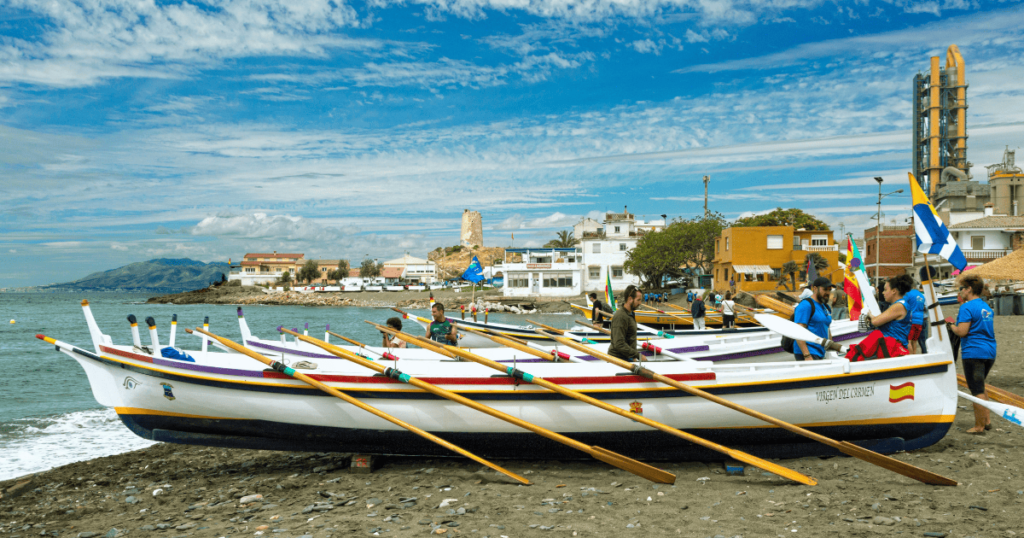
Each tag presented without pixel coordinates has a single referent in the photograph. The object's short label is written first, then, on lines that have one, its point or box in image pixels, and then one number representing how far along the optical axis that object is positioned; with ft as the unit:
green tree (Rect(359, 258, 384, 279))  463.01
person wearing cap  25.41
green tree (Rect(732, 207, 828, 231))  196.24
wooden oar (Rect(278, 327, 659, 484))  22.25
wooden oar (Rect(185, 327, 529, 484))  22.76
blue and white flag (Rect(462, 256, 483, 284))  102.30
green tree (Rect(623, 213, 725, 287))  185.26
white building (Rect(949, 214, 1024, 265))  160.56
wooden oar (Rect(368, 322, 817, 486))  20.75
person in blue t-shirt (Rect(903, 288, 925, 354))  24.71
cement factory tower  252.01
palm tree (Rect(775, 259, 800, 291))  152.87
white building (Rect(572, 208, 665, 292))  212.64
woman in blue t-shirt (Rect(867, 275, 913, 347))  23.40
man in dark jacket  24.66
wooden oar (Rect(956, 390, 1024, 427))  21.02
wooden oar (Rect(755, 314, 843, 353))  24.21
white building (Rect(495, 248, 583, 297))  208.33
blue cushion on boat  27.61
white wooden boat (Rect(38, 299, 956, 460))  22.80
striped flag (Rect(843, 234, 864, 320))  32.60
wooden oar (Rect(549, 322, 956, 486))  19.64
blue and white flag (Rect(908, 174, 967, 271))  21.58
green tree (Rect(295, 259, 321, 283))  448.65
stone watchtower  541.75
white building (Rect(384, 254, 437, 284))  442.09
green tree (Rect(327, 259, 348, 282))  450.95
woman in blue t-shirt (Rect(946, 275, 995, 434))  22.43
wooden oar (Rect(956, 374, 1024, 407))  25.95
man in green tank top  35.58
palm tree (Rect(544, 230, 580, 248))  329.83
